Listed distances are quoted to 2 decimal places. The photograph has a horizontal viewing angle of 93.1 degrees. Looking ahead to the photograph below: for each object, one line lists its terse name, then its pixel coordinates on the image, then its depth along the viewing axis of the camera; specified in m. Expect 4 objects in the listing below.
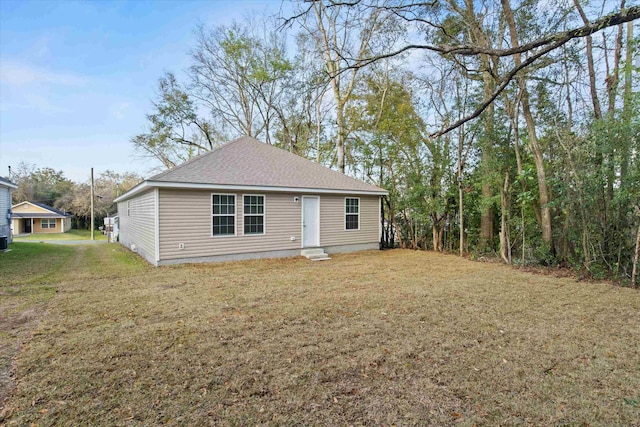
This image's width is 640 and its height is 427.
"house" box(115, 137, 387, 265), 7.90
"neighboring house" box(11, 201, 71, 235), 28.19
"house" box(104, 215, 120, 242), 17.31
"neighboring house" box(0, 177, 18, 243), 11.67
